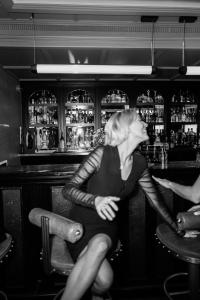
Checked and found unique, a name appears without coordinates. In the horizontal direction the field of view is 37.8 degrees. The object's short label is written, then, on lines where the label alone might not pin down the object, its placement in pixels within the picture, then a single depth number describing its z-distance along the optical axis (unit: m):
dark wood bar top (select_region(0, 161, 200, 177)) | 2.32
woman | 1.41
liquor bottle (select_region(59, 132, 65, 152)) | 6.06
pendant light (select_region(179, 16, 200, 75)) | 2.96
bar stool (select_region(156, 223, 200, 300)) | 1.50
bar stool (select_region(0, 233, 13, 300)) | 1.53
